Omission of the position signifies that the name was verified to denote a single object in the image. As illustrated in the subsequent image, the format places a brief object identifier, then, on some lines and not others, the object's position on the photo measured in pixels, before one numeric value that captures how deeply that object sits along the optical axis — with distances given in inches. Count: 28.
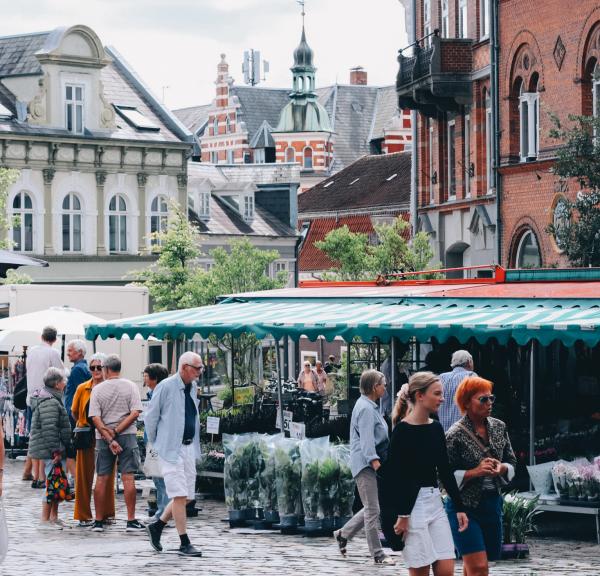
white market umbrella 910.4
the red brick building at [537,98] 1248.8
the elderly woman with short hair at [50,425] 641.0
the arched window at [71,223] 2044.8
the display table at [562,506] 570.6
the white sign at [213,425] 725.6
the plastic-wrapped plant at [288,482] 598.5
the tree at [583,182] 1062.4
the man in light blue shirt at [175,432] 545.0
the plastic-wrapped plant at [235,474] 619.5
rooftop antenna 5049.2
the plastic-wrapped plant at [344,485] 590.6
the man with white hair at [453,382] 568.1
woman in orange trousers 621.0
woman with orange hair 401.7
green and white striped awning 594.5
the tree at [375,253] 1535.4
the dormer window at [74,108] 2044.8
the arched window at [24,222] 1993.1
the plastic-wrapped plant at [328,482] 589.0
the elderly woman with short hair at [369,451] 517.0
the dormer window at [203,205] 2406.5
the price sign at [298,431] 645.9
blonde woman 394.6
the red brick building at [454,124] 1459.2
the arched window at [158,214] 2138.3
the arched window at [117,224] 2097.7
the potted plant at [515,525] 527.5
